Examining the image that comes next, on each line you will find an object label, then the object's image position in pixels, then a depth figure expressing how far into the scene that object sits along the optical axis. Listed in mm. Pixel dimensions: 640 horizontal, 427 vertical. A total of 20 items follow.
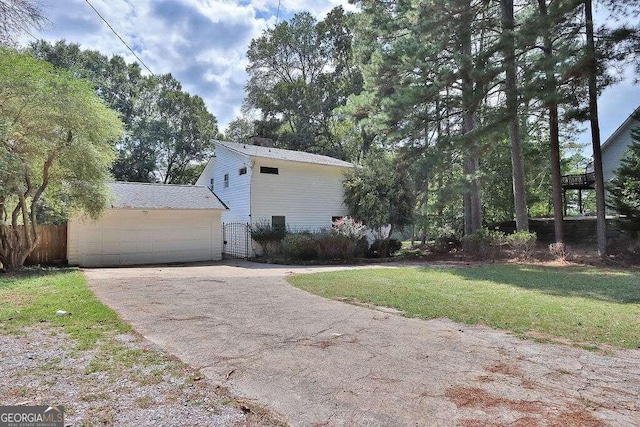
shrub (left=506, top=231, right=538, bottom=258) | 13891
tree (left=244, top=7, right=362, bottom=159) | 32625
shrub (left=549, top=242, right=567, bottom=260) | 13188
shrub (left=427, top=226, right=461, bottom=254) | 16897
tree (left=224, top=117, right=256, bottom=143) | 35500
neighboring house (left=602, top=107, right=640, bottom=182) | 22750
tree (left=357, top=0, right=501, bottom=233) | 13289
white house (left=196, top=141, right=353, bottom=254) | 17469
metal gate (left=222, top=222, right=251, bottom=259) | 17484
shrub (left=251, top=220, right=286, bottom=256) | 17047
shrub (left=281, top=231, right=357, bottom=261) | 15477
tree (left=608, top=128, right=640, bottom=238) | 13617
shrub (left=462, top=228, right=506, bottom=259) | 14671
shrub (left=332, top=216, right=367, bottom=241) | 15938
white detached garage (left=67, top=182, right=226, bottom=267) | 14555
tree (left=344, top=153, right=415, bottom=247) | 17875
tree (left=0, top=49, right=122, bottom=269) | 9422
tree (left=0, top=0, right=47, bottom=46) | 5824
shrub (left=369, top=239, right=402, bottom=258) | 17719
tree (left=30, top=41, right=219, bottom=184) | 29797
